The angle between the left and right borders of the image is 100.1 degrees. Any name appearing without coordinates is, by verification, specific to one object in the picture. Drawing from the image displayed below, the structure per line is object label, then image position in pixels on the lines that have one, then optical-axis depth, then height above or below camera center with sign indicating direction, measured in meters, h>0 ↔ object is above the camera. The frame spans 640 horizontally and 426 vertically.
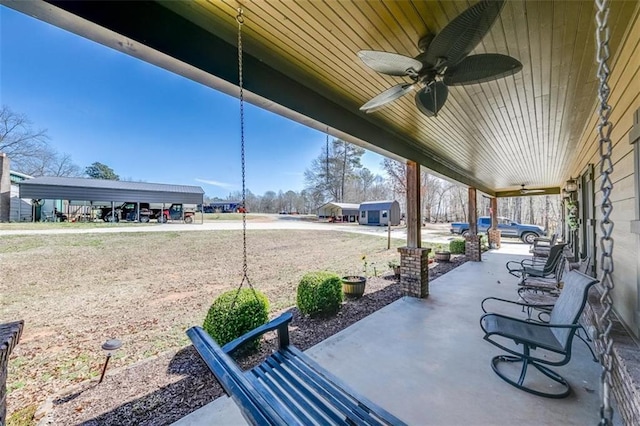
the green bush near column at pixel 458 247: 9.52 -1.13
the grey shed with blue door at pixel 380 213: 23.80 +0.28
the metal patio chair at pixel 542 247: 7.70 -1.08
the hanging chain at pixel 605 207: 0.79 +0.02
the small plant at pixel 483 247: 10.63 -1.30
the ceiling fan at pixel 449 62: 1.45 +1.03
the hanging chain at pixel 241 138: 1.76 +0.66
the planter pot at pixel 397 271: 6.22 -1.29
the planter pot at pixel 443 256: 8.35 -1.28
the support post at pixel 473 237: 8.30 -0.69
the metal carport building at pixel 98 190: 13.09 +1.46
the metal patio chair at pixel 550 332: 2.30 -1.12
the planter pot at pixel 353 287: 4.75 -1.27
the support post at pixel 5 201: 10.26 +0.77
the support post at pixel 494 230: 11.59 -0.67
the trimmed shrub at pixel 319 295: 3.88 -1.16
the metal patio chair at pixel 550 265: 5.10 -1.00
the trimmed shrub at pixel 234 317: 2.87 -1.11
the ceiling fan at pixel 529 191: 11.50 +1.05
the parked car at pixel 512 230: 14.02 -0.82
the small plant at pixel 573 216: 5.51 -0.03
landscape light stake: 2.42 -1.17
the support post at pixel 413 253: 4.77 -0.67
